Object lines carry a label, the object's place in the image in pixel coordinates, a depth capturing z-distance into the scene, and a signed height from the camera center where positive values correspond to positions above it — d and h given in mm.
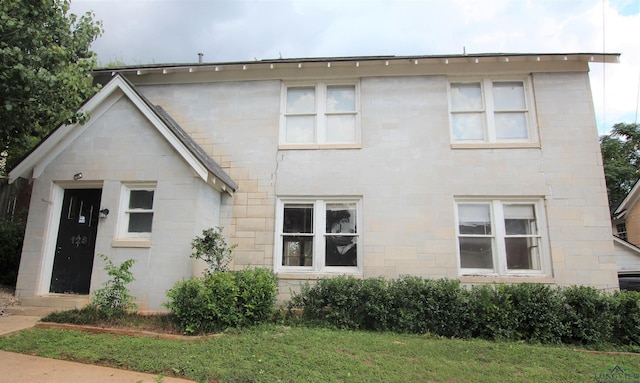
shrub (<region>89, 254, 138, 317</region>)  7027 -801
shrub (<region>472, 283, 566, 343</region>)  7176 -1056
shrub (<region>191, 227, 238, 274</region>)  7837 +191
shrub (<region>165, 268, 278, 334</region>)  6691 -827
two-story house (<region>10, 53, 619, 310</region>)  8484 +2131
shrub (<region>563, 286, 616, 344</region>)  7117 -1102
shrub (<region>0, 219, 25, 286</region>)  10047 +65
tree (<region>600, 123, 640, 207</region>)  24047 +7837
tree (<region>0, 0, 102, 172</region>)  6465 +3628
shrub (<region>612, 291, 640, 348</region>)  7113 -1108
